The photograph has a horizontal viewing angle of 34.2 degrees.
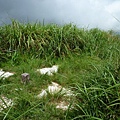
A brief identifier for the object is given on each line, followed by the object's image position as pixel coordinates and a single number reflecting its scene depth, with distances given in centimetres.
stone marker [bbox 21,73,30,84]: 325
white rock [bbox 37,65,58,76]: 356
